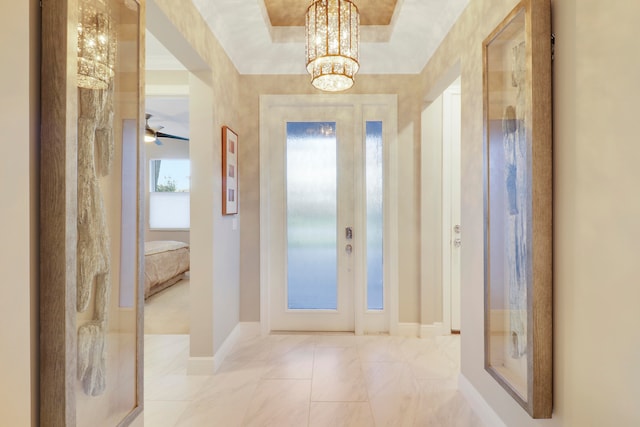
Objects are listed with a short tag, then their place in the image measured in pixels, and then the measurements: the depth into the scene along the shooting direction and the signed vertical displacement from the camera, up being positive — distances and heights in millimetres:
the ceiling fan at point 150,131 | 5434 +1336
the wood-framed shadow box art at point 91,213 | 1036 -4
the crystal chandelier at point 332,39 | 1960 +1034
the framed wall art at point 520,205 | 1416 +34
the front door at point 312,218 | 3469 -61
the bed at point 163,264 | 4777 -819
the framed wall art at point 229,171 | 2863 +370
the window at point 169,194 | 7598 +415
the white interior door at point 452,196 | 3398 +168
